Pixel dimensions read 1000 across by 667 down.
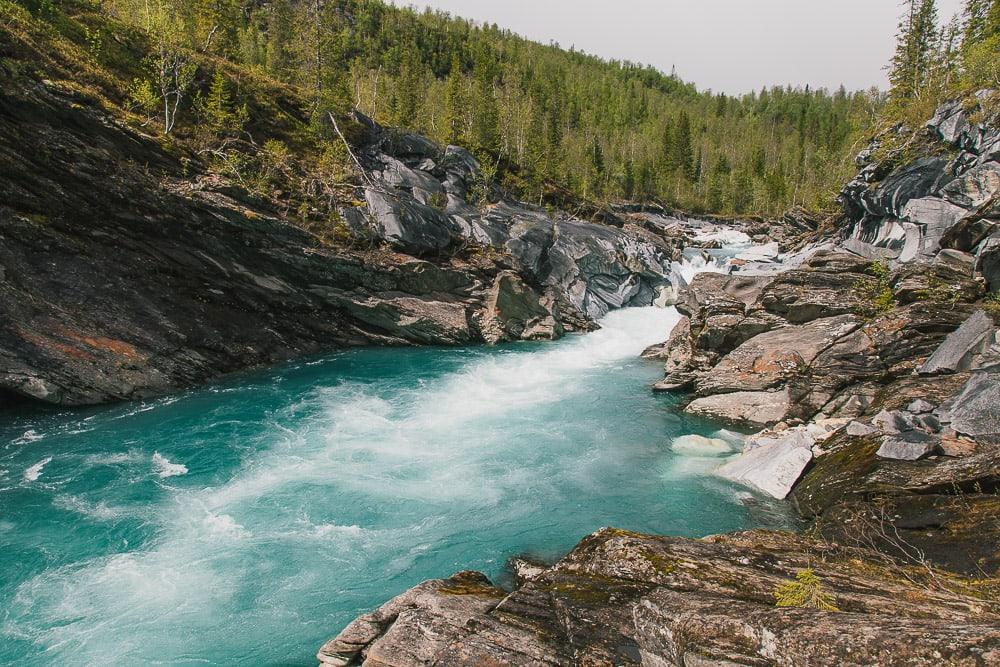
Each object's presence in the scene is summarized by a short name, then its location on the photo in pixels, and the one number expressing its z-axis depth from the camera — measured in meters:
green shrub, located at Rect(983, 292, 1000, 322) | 16.98
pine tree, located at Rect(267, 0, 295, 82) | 56.16
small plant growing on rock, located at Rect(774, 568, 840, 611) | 6.06
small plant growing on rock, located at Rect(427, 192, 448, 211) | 40.06
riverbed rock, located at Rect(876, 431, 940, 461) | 13.12
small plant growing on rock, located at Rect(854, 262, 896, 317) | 20.61
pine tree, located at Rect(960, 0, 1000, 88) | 31.78
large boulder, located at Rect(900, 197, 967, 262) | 26.09
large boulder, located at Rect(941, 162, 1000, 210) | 25.48
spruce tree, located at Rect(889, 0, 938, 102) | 54.03
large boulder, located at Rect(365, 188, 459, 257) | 33.53
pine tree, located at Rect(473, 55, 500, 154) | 62.72
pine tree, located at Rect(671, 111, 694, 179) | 109.00
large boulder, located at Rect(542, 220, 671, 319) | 41.12
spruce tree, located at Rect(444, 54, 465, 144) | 61.31
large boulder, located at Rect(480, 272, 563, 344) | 34.88
